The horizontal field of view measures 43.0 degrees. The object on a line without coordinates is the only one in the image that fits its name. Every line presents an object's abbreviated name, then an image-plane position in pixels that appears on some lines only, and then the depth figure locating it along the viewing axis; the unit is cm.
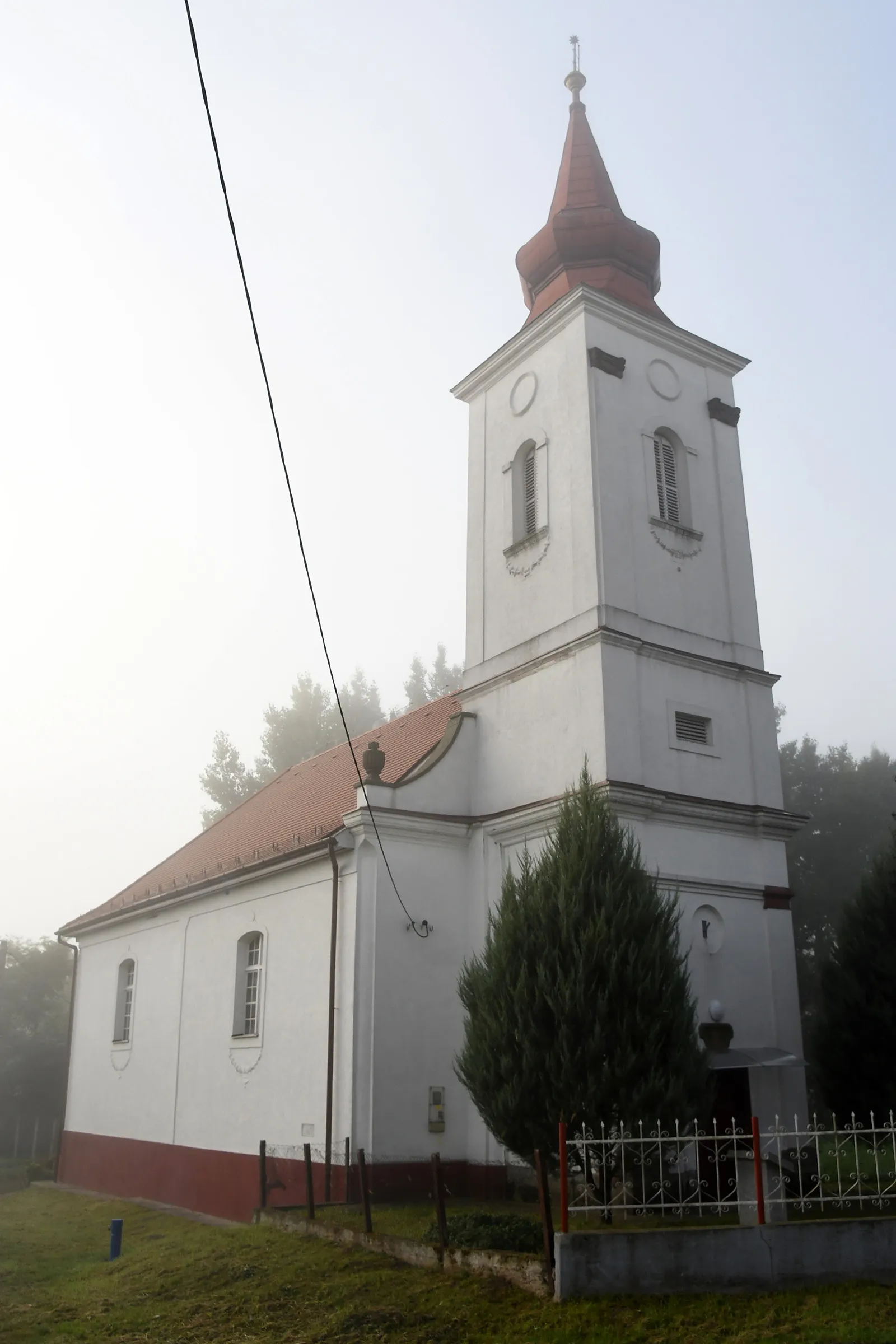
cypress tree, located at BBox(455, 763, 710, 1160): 1177
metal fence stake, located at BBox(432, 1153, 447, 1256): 1138
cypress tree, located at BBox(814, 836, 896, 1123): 1484
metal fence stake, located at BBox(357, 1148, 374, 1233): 1291
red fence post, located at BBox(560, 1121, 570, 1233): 982
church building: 1625
